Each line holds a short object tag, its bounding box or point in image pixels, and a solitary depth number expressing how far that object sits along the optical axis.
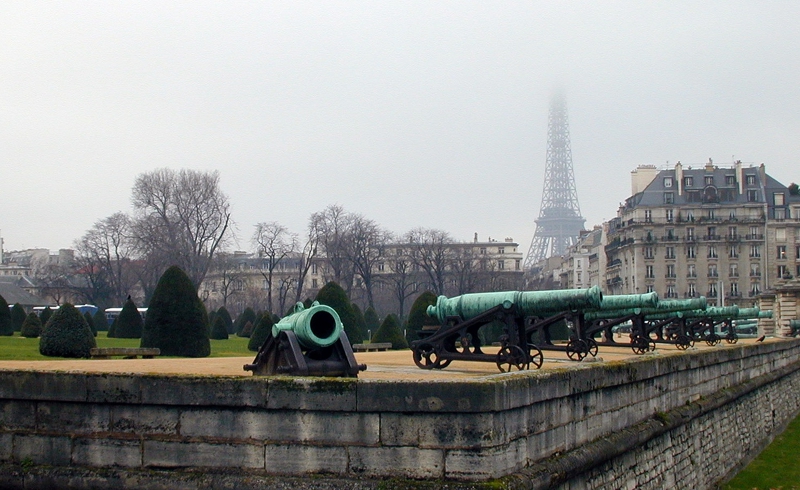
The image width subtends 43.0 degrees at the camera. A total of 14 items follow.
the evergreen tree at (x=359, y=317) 46.95
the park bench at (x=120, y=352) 25.09
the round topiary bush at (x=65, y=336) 26.56
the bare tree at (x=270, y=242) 76.19
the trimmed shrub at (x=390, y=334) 37.28
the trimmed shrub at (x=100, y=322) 59.24
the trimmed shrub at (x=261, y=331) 37.12
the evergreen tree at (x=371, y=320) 57.79
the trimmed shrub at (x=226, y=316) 55.84
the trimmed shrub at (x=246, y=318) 56.47
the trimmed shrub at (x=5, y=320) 42.34
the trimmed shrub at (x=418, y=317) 34.71
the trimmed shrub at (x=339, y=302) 36.12
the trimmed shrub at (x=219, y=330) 48.50
